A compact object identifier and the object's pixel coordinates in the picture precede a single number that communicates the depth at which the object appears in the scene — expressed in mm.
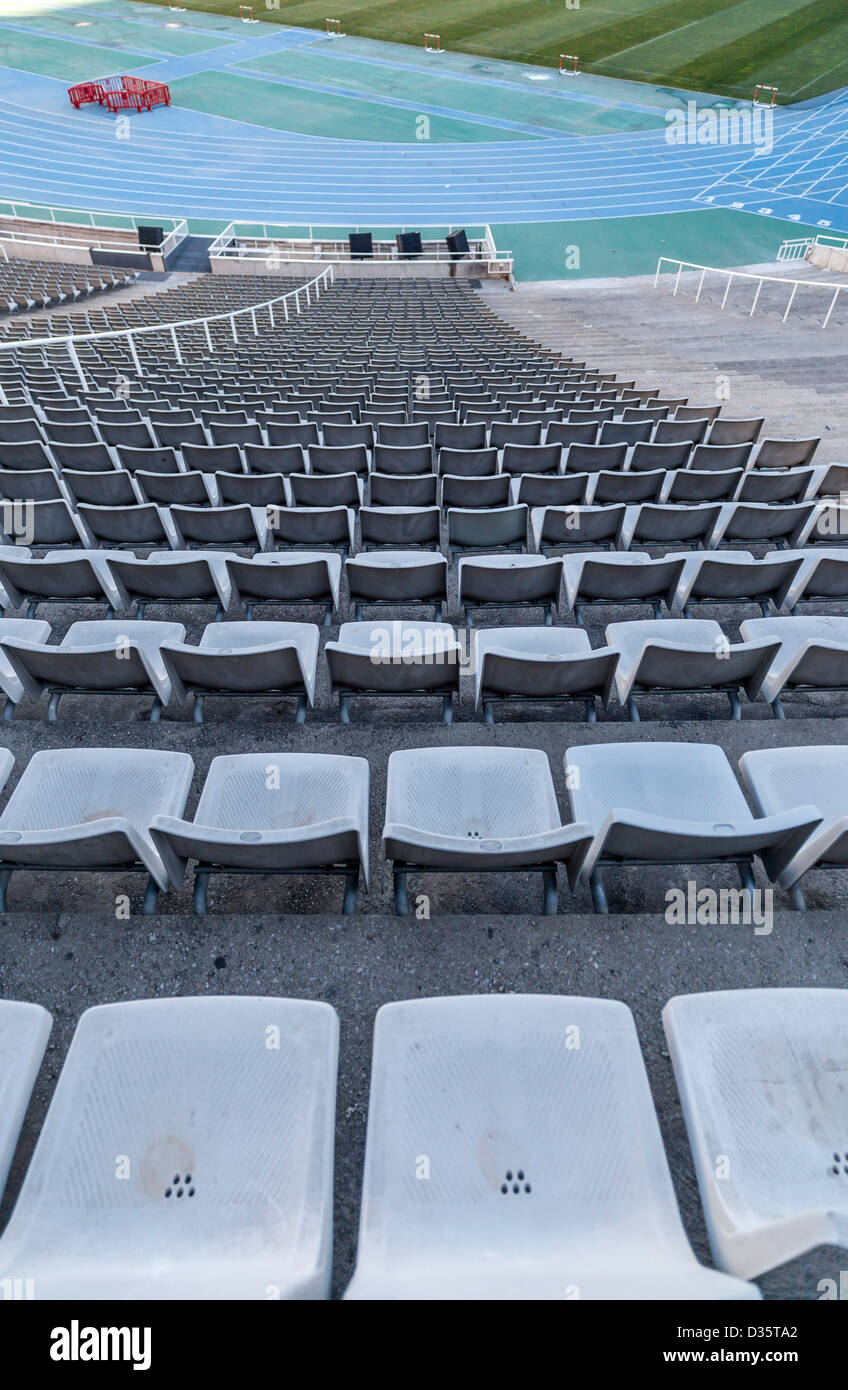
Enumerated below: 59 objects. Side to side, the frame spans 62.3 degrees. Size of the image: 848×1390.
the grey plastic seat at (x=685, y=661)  3246
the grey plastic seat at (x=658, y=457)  6228
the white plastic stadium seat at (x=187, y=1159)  1517
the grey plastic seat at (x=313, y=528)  4883
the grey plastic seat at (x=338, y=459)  5996
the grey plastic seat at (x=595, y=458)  6191
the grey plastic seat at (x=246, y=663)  3143
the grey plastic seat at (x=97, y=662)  3174
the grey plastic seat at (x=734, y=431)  6844
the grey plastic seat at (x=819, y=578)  4145
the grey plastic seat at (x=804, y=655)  3340
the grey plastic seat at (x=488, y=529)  4855
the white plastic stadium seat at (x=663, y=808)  2291
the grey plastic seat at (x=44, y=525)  4895
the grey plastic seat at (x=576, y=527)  4895
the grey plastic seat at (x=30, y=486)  5203
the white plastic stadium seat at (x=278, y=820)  2230
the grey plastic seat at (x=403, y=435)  6590
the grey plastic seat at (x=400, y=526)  4883
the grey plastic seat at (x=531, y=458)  6062
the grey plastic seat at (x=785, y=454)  6215
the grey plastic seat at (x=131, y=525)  4844
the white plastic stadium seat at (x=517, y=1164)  1456
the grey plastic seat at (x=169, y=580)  4027
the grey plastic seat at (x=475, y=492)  5480
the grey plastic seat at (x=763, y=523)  4887
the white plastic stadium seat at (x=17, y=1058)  1844
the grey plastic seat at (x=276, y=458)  5945
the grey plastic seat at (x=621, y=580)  4089
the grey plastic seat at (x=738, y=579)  4094
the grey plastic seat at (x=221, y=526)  4797
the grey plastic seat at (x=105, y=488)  5369
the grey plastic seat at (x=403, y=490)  5504
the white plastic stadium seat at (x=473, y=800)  2674
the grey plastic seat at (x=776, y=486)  5438
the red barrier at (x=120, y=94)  28391
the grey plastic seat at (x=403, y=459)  6070
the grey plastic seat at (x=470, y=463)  5919
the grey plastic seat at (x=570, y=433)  6594
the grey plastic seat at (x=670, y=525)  4875
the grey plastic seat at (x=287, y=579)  4039
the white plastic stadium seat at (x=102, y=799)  2514
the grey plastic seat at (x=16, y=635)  3600
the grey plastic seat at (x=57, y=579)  4070
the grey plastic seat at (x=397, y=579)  4078
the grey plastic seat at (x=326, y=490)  5453
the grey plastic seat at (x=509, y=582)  4016
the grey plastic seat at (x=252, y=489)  5457
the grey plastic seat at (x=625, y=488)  5578
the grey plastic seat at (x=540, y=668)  3150
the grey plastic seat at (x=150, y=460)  5938
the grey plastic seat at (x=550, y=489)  5477
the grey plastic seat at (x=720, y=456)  6191
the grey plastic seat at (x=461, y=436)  6480
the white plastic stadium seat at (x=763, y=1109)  1613
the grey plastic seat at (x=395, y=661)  3252
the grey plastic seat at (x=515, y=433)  6543
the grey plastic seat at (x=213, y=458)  5930
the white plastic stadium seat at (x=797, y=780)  2910
